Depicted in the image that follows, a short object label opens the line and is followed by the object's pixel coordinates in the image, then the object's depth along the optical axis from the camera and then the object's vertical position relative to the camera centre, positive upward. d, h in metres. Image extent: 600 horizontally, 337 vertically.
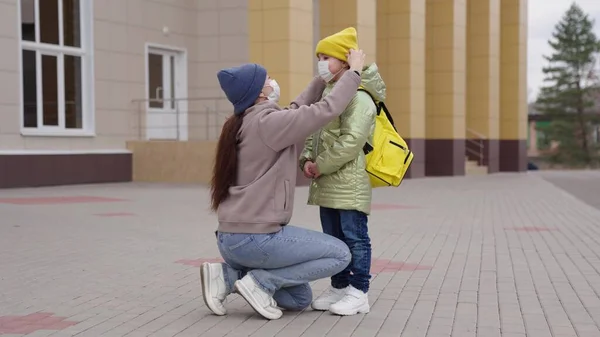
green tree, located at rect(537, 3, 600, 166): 64.50 +2.04
